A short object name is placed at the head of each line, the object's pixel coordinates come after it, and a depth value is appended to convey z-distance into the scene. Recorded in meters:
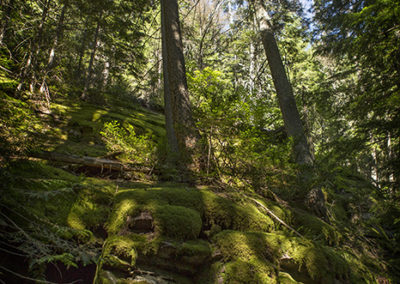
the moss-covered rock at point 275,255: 2.76
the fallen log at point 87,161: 4.02
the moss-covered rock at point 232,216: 3.55
